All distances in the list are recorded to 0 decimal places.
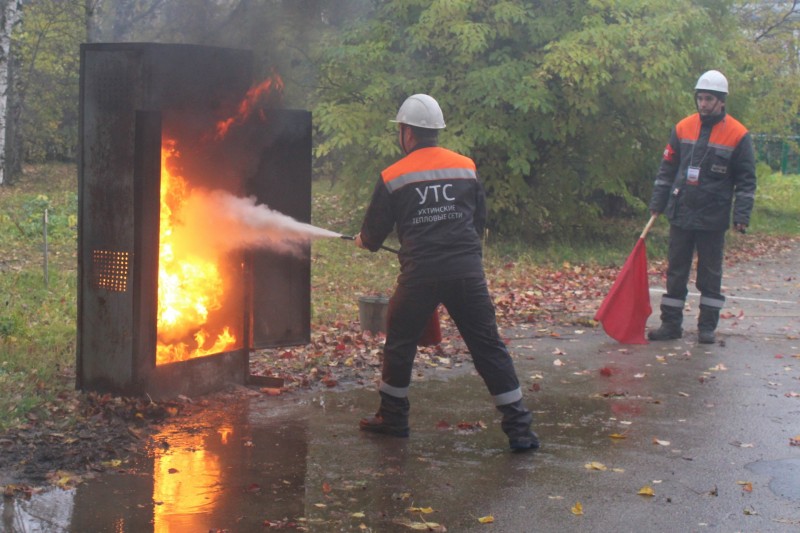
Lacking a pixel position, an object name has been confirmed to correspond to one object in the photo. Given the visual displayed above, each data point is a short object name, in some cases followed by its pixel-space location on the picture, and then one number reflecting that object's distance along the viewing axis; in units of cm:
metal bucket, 927
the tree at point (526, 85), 1504
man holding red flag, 907
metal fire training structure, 630
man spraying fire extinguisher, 601
